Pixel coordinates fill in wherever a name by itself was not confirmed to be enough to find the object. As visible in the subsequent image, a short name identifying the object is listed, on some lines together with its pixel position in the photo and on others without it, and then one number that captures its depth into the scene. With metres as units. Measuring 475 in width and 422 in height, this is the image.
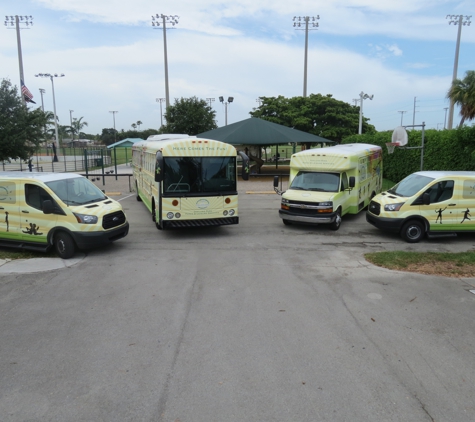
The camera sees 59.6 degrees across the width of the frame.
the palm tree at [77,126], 101.79
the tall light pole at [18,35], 31.40
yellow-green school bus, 11.20
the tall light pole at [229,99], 43.59
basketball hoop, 16.45
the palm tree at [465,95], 20.33
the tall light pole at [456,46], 36.22
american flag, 28.48
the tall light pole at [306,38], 46.91
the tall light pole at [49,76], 54.75
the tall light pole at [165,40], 39.91
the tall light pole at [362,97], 35.88
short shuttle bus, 12.36
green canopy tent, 29.28
